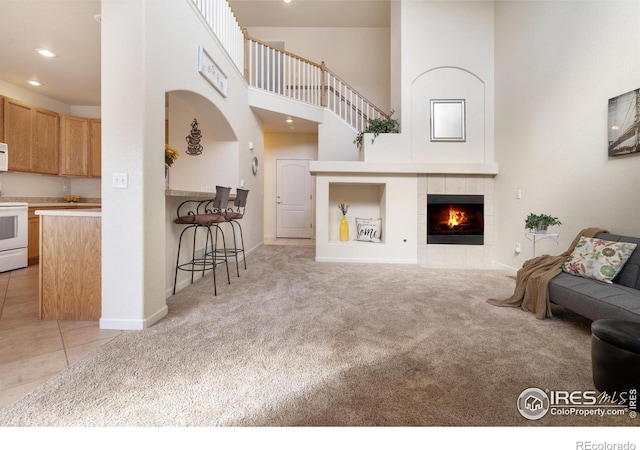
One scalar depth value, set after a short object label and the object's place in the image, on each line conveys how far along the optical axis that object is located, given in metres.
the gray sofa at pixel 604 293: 1.99
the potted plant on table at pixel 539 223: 3.34
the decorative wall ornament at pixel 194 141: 5.01
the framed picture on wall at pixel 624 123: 2.69
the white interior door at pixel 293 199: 8.24
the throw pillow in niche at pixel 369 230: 5.51
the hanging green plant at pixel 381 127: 5.24
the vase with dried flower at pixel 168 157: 3.05
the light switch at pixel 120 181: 2.34
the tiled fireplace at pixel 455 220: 5.10
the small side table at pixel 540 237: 3.43
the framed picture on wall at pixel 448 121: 5.19
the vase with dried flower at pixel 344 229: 5.53
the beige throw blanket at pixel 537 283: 2.64
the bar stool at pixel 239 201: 3.88
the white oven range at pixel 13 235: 4.24
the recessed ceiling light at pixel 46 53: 4.05
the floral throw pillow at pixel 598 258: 2.45
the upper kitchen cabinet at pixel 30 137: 4.79
